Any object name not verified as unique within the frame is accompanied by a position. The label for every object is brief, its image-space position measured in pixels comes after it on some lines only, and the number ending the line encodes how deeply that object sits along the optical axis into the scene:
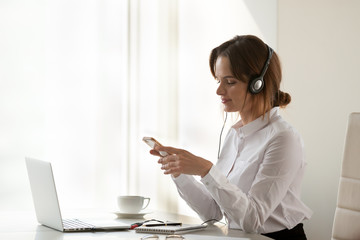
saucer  3.32
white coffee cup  3.36
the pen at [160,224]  3.05
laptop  2.99
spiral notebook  2.95
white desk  2.91
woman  3.03
